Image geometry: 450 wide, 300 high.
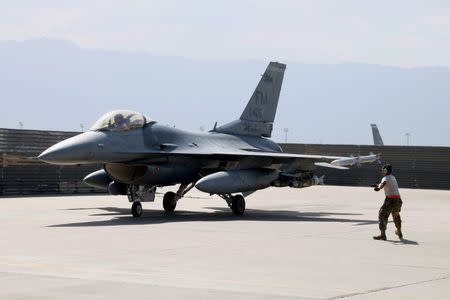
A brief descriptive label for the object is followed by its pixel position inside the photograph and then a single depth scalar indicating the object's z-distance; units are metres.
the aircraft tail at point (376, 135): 74.44
